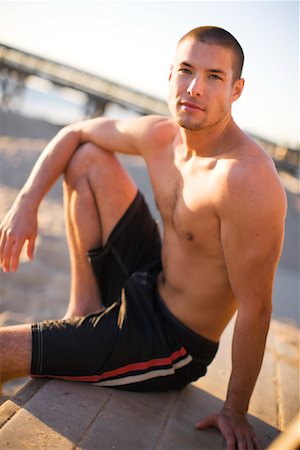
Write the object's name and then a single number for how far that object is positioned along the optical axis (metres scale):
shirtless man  1.80
